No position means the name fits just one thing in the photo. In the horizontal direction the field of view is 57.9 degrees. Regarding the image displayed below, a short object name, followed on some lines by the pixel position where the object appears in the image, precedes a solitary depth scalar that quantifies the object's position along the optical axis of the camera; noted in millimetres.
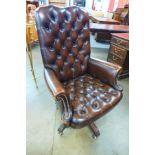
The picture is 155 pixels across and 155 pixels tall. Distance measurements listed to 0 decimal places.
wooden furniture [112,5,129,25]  4230
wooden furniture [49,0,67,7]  5415
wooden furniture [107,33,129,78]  2182
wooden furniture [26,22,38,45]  3080
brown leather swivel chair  1069
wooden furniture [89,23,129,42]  2688
